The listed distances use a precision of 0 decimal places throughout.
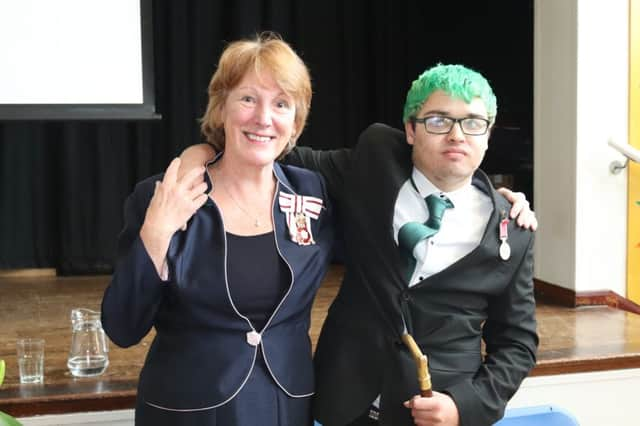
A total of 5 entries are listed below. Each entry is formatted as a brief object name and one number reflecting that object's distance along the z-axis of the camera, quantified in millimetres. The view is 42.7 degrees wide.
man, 1601
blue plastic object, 1817
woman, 1543
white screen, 3754
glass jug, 2615
